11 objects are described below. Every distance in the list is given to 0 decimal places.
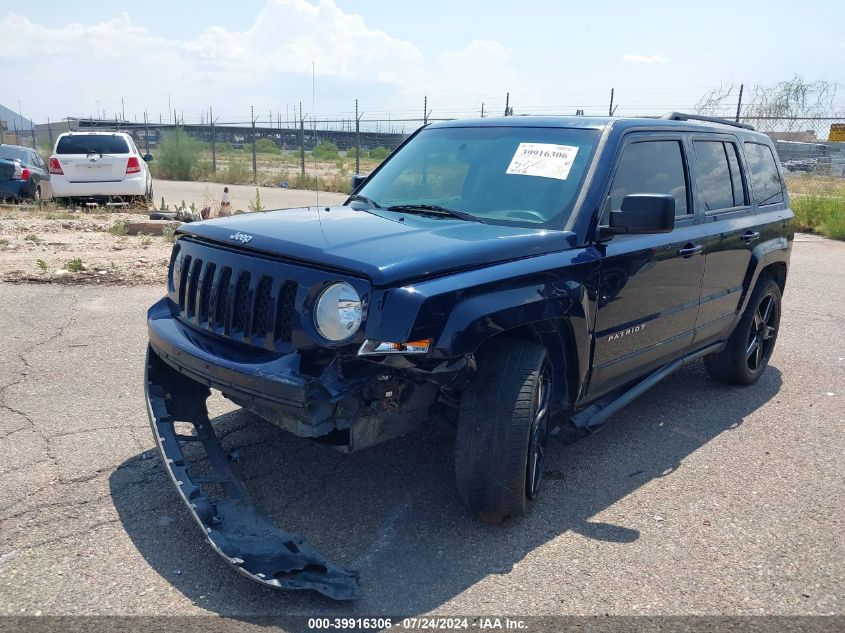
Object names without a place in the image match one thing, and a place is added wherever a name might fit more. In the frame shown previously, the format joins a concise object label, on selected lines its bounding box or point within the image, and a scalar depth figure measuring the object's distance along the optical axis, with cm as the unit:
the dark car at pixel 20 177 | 1420
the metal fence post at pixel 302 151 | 2271
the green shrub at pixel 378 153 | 2406
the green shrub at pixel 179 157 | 2744
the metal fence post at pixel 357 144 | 2155
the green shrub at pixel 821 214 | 1462
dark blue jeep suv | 293
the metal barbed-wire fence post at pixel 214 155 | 2737
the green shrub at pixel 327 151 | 2384
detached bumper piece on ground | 281
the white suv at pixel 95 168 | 1330
